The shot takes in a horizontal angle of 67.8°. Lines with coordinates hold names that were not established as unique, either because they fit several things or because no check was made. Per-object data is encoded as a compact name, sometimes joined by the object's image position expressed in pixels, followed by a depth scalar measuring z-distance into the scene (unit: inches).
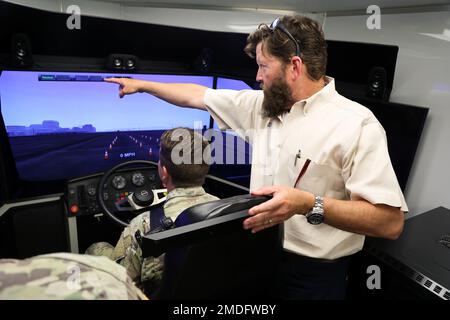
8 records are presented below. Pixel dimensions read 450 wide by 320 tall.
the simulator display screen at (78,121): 75.0
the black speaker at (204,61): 93.4
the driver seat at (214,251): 34.5
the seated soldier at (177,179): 58.1
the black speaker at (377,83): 80.0
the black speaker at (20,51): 69.9
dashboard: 74.9
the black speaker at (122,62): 83.7
